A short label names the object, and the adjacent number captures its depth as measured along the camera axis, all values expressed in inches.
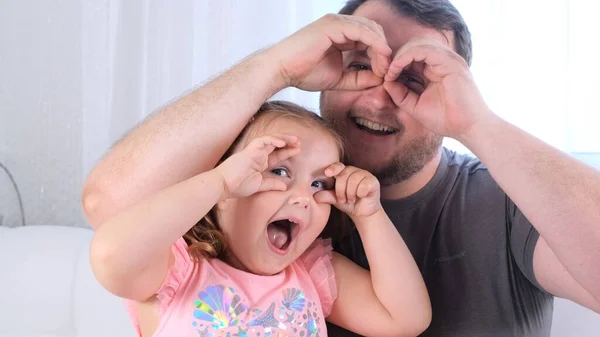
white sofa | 66.1
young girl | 35.2
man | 37.2
